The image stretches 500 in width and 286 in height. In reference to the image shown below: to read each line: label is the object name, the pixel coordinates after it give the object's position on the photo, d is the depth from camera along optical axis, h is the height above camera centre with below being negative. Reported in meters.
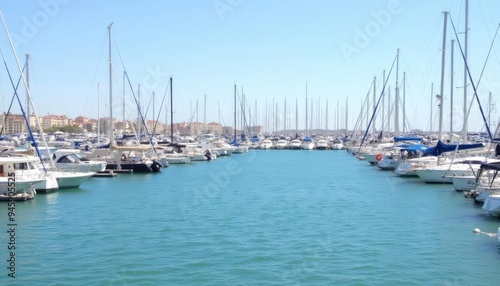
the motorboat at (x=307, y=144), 118.16 -2.31
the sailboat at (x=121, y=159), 50.00 -2.31
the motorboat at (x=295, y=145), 121.25 -2.57
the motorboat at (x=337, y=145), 117.31 -2.54
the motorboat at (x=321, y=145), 118.34 -2.53
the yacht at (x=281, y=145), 122.40 -2.57
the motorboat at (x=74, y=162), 43.80 -2.31
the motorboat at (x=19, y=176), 30.45 -2.34
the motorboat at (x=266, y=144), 121.19 -2.36
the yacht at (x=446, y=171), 35.12 -2.63
